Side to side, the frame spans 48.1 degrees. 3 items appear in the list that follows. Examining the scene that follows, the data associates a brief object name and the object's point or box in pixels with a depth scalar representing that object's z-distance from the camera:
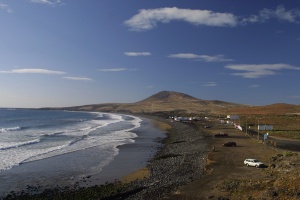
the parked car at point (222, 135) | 63.01
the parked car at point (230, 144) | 48.55
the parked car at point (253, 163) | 32.57
